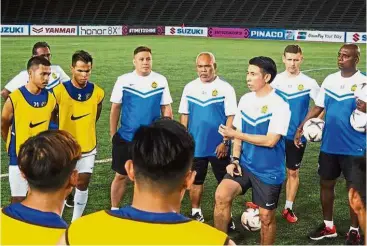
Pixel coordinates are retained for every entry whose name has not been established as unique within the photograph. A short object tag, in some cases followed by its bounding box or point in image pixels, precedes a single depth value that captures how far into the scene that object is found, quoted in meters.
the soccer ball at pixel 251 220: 5.80
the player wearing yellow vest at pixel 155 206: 2.20
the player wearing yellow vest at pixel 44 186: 2.51
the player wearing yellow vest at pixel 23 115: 5.68
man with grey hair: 6.46
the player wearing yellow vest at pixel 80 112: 6.17
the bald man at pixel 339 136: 6.03
